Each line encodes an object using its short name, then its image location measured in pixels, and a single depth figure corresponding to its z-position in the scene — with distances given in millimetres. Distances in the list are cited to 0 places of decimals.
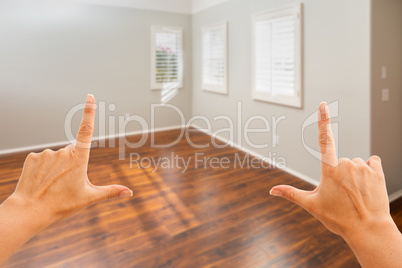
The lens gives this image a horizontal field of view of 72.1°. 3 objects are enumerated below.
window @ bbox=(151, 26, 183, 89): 5575
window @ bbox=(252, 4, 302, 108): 3281
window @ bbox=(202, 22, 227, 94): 4828
